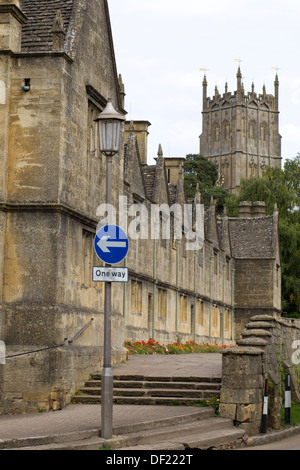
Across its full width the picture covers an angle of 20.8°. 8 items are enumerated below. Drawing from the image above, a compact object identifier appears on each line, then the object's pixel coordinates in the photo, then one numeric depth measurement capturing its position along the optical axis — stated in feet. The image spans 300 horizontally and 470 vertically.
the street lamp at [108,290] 40.14
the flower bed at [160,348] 85.66
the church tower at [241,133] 498.69
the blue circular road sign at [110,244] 42.55
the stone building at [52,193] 52.60
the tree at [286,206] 190.49
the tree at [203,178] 292.40
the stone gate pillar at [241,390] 48.32
